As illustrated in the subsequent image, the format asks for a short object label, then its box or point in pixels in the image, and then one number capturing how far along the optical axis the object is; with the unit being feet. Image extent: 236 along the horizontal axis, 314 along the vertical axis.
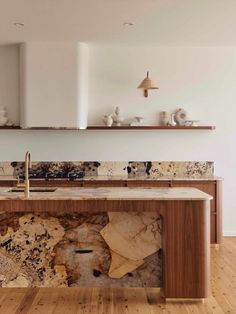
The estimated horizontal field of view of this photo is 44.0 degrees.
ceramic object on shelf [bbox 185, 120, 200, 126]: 13.21
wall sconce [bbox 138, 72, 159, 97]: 12.63
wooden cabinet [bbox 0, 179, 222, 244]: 12.14
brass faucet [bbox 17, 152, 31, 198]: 7.86
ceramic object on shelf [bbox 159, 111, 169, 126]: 13.27
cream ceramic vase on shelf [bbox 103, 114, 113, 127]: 13.11
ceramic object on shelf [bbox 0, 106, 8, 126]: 13.04
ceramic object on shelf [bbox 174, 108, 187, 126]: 13.29
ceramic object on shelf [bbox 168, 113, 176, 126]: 13.17
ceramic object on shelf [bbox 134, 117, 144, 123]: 13.18
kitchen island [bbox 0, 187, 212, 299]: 7.65
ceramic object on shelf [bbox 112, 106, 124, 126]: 13.18
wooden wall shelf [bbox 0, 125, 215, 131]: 12.97
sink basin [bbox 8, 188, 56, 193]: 8.58
